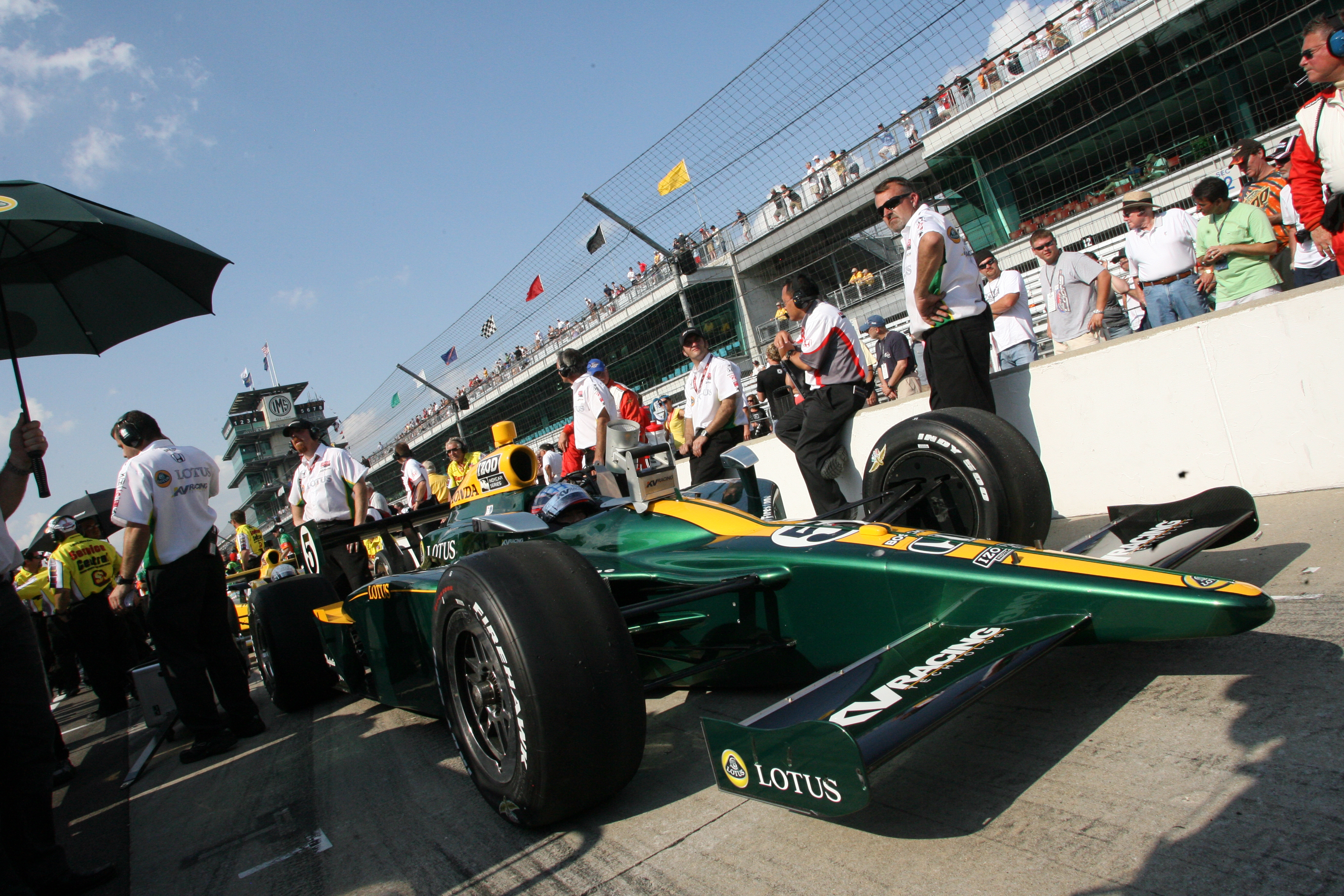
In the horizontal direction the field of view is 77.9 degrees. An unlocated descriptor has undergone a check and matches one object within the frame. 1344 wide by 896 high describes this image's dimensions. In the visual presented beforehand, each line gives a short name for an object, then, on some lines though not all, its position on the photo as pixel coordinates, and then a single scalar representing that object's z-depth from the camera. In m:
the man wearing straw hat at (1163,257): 5.43
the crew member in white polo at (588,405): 5.45
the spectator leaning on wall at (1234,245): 4.79
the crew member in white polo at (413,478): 8.69
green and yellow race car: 1.68
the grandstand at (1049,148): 10.87
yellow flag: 9.37
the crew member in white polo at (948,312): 3.89
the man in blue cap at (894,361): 6.73
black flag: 10.89
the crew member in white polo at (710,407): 5.66
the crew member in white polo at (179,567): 3.79
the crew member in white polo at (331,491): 5.54
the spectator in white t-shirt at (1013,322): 5.95
